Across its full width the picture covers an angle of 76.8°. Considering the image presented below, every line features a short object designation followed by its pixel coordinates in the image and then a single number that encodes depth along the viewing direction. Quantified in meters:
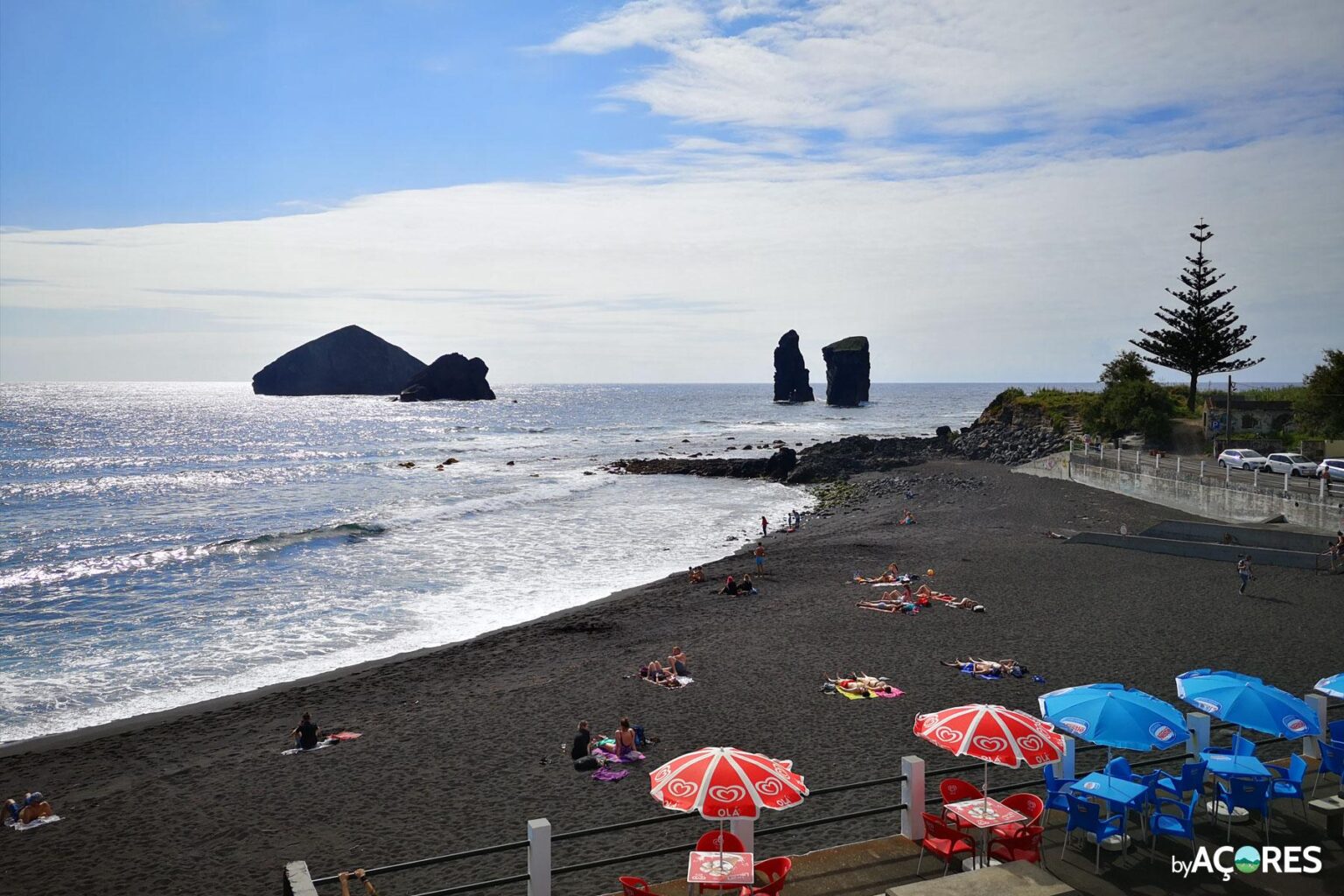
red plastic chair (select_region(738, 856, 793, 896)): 7.38
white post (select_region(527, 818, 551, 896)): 7.69
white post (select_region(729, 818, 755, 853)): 8.22
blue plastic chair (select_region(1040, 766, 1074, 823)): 8.83
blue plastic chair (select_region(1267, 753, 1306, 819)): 8.77
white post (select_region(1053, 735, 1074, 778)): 9.34
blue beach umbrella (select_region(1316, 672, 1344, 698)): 10.27
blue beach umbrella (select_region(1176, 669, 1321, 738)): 9.08
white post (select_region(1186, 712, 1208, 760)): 9.76
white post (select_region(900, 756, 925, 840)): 8.60
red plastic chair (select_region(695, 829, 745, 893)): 8.27
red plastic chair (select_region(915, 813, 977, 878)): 8.23
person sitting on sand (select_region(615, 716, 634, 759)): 13.62
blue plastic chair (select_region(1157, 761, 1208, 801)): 8.93
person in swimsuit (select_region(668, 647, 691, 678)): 17.80
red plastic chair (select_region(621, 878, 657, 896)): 7.55
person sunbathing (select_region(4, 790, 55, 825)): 12.67
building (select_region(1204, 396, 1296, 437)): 45.00
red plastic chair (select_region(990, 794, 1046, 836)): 8.28
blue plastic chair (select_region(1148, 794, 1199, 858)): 8.15
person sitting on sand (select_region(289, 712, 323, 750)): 15.05
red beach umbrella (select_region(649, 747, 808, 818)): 7.50
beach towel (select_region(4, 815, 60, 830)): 12.59
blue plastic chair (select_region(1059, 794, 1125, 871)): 8.17
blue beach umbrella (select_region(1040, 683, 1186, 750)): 8.75
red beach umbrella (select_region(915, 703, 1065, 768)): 8.19
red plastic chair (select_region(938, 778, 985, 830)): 8.95
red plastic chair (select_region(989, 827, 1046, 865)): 8.13
